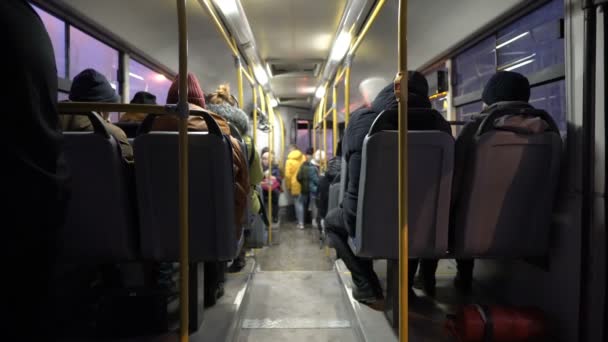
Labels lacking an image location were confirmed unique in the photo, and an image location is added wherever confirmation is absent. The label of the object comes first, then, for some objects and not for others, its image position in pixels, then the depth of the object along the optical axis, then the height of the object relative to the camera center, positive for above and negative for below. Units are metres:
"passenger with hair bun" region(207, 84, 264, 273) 2.45 +0.34
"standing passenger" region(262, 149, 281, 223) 5.66 -0.41
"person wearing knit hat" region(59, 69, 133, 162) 1.81 +0.43
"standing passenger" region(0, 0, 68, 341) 0.76 -0.01
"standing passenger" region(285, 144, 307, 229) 6.16 -0.21
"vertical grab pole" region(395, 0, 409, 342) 1.46 -0.08
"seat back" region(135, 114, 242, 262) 1.60 -0.14
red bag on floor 1.74 -0.85
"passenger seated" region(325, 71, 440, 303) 1.87 +0.17
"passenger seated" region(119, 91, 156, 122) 2.45 +0.53
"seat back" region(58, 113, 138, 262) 1.55 -0.16
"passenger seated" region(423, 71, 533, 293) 1.81 +0.38
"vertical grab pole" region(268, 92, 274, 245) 4.68 +0.51
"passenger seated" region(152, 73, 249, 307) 1.80 +0.22
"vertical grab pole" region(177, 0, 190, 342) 1.39 +0.02
